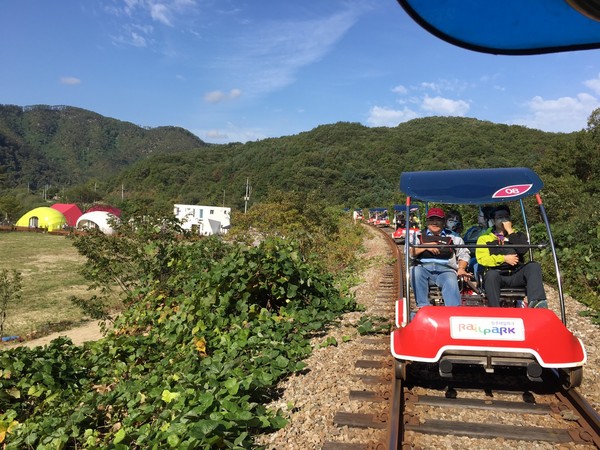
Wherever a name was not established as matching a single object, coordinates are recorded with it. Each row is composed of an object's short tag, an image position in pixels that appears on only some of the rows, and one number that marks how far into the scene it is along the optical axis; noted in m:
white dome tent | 54.10
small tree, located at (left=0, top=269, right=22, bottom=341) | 9.96
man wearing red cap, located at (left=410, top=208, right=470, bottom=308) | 5.33
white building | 56.62
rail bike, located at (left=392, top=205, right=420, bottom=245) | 21.80
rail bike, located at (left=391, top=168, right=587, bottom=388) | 4.09
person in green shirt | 4.99
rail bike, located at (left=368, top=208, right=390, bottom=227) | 42.64
